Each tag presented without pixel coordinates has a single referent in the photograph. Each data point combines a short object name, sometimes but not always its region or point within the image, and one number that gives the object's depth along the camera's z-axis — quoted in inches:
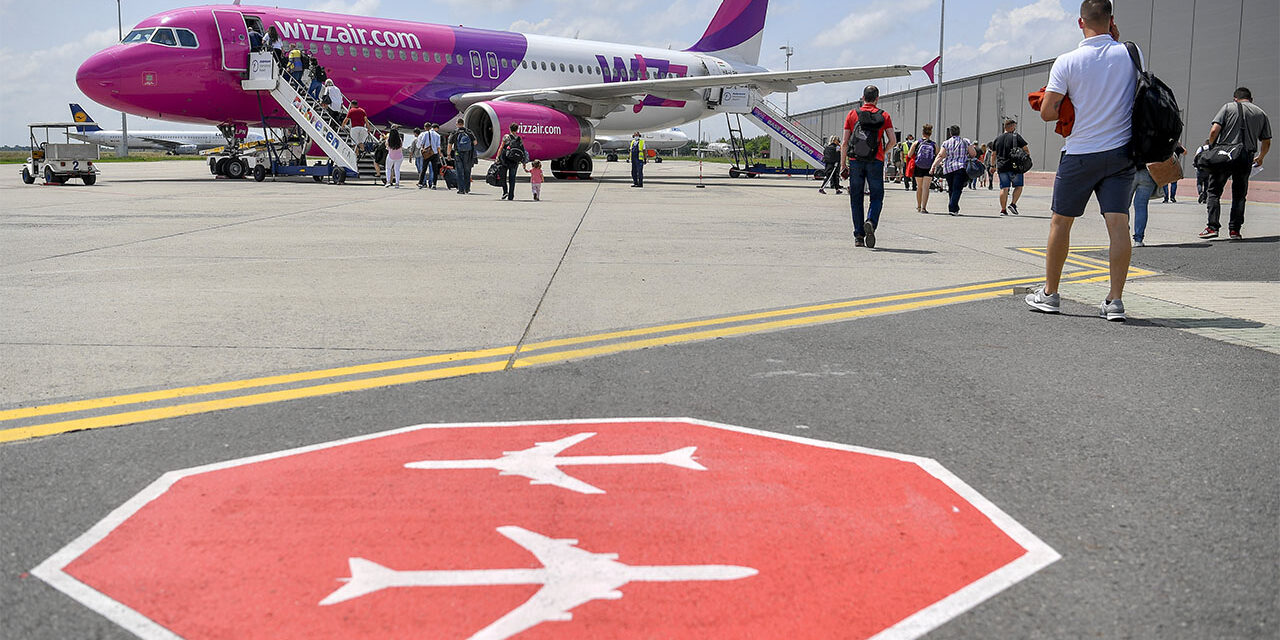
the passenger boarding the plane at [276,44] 968.3
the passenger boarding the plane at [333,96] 1020.5
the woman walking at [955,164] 709.9
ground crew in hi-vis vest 1064.8
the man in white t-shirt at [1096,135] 267.1
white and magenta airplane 949.2
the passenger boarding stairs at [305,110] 965.2
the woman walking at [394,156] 973.8
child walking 773.3
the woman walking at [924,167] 737.6
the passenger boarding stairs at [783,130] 1533.0
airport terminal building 1247.5
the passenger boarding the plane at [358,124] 1044.5
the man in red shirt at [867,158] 444.1
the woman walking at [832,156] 1229.1
